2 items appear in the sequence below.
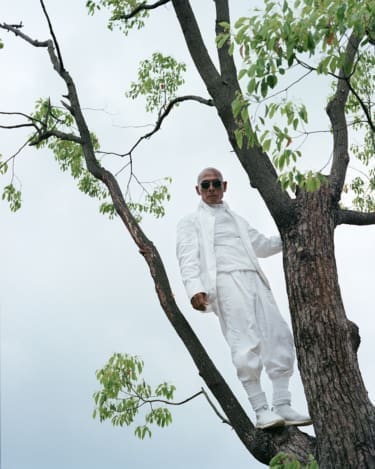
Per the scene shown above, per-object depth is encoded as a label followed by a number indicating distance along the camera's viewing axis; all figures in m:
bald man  5.44
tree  4.42
